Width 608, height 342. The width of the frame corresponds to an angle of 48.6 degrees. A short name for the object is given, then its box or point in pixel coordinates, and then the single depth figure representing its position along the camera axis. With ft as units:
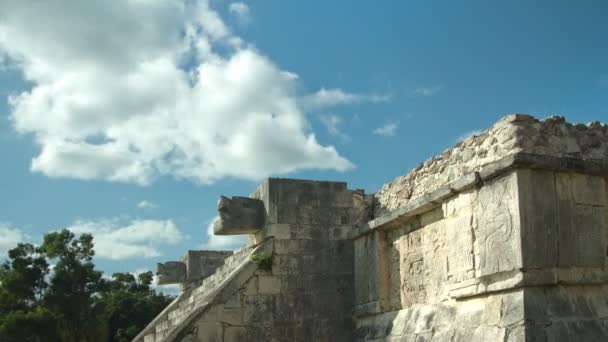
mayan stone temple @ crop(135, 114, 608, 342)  18.16
